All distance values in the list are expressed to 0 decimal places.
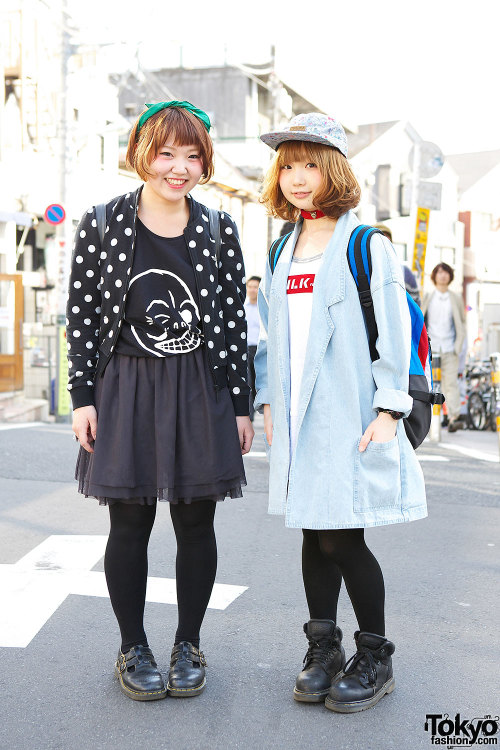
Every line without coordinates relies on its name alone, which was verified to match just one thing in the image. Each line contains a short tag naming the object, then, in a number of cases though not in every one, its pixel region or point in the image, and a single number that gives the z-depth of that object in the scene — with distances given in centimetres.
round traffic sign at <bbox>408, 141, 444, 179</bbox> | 1338
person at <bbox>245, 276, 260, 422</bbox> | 1072
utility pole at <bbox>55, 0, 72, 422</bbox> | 1442
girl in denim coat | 279
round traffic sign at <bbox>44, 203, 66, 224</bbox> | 1484
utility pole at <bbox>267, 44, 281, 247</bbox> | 2622
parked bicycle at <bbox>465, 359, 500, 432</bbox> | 1365
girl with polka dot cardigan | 291
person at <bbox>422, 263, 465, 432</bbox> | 1116
